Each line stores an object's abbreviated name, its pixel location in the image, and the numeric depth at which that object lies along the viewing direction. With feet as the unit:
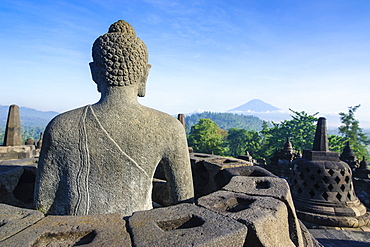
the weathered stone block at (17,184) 9.67
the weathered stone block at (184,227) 4.27
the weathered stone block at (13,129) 27.48
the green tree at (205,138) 114.62
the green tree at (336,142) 78.61
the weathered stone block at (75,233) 4.27
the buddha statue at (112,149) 6.11
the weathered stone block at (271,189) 6.78
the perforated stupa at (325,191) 20.39
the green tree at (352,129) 107.96
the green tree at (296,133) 95.14
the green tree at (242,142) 112.27
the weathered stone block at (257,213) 4.99
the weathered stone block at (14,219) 4.57
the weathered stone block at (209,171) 11.20
